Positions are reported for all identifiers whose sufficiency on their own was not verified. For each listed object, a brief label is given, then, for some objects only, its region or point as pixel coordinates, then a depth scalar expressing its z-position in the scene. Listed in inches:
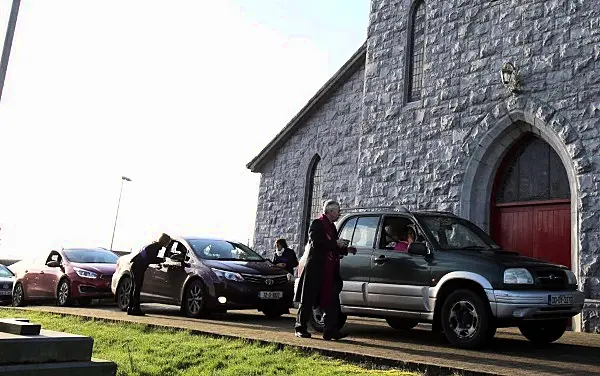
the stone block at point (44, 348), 154.9
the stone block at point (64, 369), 151.4
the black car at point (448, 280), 294.2
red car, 573.9
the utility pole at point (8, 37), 395.9
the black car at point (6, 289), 727.1
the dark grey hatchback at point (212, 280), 423.9
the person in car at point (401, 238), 344.5
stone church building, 434.9
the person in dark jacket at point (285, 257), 543.5
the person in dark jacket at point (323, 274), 323.3
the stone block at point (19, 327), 165.2
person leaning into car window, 457.7
